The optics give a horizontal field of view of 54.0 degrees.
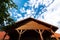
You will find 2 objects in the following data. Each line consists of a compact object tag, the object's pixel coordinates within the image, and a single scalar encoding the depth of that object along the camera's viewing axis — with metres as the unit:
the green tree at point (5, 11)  7.89
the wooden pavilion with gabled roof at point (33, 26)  8.69
